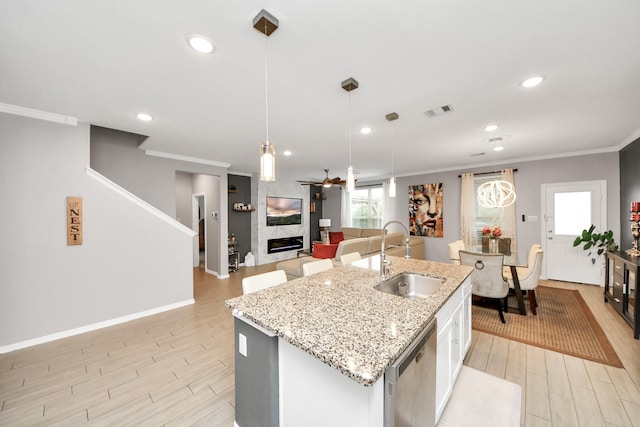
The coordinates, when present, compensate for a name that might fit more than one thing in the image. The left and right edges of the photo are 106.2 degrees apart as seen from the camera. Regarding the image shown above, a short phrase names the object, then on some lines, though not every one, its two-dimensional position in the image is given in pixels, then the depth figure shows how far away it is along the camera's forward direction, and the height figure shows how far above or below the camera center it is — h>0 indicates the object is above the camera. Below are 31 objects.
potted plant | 3.91 -0.48
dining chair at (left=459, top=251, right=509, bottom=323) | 2.93 -0.80
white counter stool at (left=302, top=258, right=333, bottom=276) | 2.31 -0.55
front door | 4.40 -0.27
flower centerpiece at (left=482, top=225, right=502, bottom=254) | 3.84 -0.46
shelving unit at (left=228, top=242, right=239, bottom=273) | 5.98 -1.14
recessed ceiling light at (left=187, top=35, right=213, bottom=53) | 1.52 +1.11
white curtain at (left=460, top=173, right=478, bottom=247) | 5.61 +0.01
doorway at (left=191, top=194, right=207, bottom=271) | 6.35 -0.08
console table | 2.62 -0.95
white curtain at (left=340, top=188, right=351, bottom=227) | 8.23 +0.08
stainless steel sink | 2.06 -0.65
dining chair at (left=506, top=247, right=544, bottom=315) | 3.16 -0.89
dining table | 3.13 -0.94
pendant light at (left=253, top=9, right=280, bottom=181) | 1.35 +0.43
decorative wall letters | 2.81 -0.09
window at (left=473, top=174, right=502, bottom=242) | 5.36 -0.05
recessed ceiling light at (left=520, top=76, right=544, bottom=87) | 2.00 +1.11
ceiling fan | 5.21 +0.66
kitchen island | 0.96 -0.56
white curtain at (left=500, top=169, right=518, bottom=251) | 5.13 -0.14
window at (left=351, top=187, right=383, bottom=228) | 7.75 +0.15
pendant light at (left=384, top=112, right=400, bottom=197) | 2.72 +1.09
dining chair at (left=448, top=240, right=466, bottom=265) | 3.79 -0.65
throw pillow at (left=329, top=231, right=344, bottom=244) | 7.04 -0.73
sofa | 4.30 -0.77
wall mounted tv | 6.83 +0.05
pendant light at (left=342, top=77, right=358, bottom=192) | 2.00 +1.09
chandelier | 4.82 +0.32
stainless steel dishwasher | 0.97 -0.79
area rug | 2.44 -1.41
